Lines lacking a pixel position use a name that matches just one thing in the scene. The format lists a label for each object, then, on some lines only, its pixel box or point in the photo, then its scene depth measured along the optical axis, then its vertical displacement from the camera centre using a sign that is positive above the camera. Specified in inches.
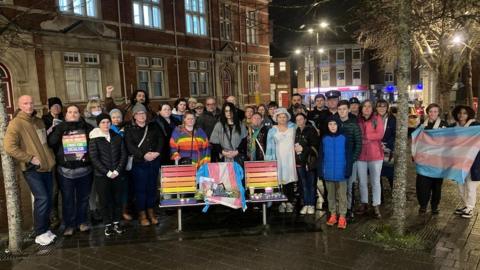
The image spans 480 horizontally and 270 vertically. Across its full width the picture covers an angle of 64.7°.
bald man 209.8 -25.1
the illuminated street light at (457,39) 544.3 +78.9
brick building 594.2 +113.5
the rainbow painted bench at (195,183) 241.4 -52.4
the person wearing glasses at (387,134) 276.7 -28.0
